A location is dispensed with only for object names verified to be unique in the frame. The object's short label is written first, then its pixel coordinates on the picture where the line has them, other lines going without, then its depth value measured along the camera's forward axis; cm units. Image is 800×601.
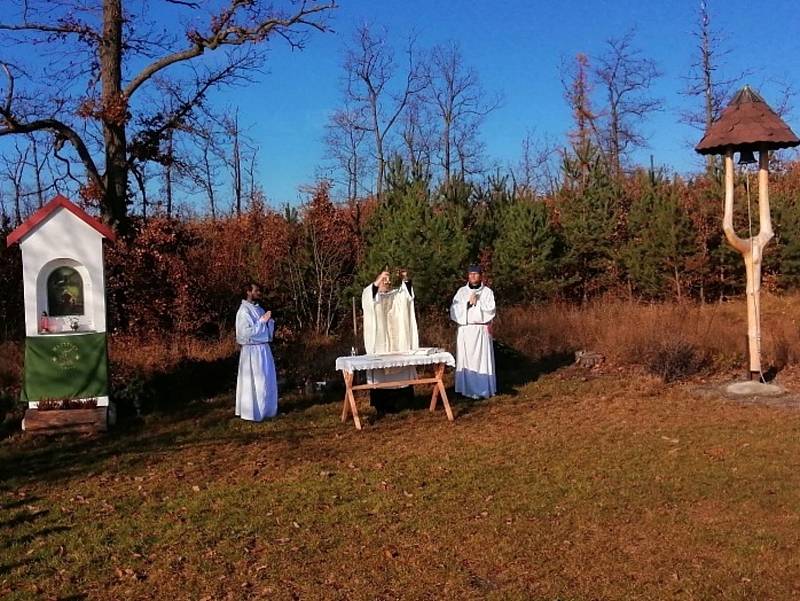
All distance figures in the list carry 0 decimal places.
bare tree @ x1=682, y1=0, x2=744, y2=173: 3334
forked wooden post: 1155
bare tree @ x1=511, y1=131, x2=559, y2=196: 2422
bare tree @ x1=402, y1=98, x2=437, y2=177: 4161
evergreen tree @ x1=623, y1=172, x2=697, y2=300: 2155
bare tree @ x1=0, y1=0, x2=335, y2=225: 1551
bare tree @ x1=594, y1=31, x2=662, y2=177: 4032
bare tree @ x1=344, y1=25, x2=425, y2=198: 3950
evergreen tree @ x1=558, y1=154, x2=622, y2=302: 2238
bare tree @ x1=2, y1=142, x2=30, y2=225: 3800
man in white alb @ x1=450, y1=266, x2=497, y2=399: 1234
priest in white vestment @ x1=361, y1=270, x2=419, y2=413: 1090
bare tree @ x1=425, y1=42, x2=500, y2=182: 4178
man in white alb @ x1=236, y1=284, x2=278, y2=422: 1077
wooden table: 1014
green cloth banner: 1076
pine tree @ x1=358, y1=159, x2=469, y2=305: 1941
